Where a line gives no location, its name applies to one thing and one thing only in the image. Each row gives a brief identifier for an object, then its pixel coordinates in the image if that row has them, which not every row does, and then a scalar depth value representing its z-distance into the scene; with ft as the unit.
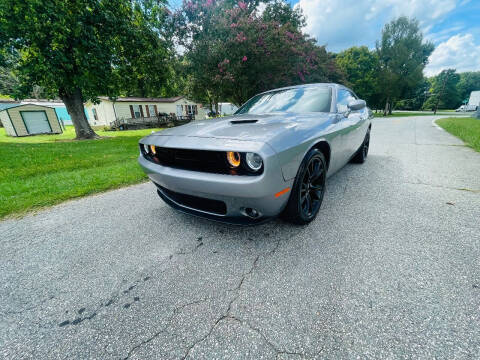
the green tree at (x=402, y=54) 101.65
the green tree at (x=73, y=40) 27.02
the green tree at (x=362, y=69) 118.26
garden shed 52.80
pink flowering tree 37.88
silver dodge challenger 4.99
